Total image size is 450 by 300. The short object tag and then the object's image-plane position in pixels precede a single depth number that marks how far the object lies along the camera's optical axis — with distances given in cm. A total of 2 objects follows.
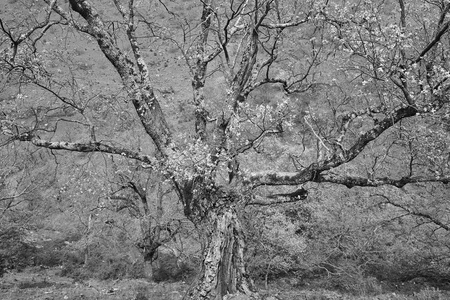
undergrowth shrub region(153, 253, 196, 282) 1800
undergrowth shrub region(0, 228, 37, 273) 1931
